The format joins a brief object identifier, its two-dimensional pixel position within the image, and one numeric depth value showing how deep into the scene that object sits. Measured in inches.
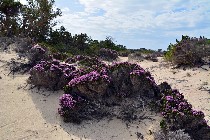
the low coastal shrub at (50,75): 155.8
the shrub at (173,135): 116.9
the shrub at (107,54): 312.3
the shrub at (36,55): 197.2
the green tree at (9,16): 330.5
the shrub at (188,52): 239.4
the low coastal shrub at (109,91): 136.8
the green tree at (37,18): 337.8
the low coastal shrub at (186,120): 124.8
